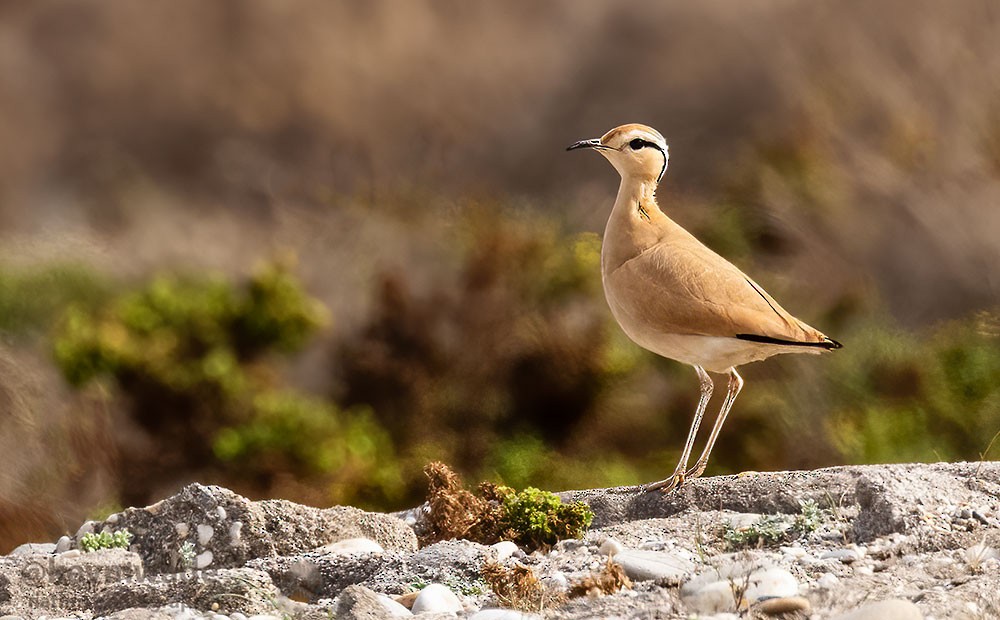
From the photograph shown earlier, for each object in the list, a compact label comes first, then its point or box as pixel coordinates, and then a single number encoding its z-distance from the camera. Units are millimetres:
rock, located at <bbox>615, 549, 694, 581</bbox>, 8484
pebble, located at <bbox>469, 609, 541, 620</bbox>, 7522
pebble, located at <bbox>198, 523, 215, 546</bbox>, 10656
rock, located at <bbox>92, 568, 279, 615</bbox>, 8617
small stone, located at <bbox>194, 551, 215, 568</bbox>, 10516
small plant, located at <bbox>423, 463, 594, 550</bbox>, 10508
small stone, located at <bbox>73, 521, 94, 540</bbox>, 11509
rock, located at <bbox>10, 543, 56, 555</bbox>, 11859
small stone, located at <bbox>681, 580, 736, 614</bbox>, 7469
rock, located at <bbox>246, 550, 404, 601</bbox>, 9687
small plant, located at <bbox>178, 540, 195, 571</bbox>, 10523
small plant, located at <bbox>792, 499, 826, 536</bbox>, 9805
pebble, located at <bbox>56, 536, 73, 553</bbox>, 11617
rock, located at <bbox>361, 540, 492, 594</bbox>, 9148
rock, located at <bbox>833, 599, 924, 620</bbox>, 6645
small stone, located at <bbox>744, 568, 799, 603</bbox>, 7586
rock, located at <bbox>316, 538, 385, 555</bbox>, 10391
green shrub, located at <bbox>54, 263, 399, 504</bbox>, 17000
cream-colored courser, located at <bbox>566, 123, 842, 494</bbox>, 10312
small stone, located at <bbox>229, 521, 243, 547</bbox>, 10625
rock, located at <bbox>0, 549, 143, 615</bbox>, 9937
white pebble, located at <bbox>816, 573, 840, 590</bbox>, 7918
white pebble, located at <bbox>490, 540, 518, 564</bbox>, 9729
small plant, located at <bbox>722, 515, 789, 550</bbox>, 9484
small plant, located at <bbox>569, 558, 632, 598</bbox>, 8250
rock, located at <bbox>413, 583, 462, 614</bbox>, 8336
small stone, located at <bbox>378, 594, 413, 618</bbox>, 7970
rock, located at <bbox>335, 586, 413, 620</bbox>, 7762
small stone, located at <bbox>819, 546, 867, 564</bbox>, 8812
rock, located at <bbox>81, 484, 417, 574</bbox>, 10633
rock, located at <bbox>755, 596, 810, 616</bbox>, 7270
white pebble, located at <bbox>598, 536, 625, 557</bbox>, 9461
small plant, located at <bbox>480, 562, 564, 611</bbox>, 8289
